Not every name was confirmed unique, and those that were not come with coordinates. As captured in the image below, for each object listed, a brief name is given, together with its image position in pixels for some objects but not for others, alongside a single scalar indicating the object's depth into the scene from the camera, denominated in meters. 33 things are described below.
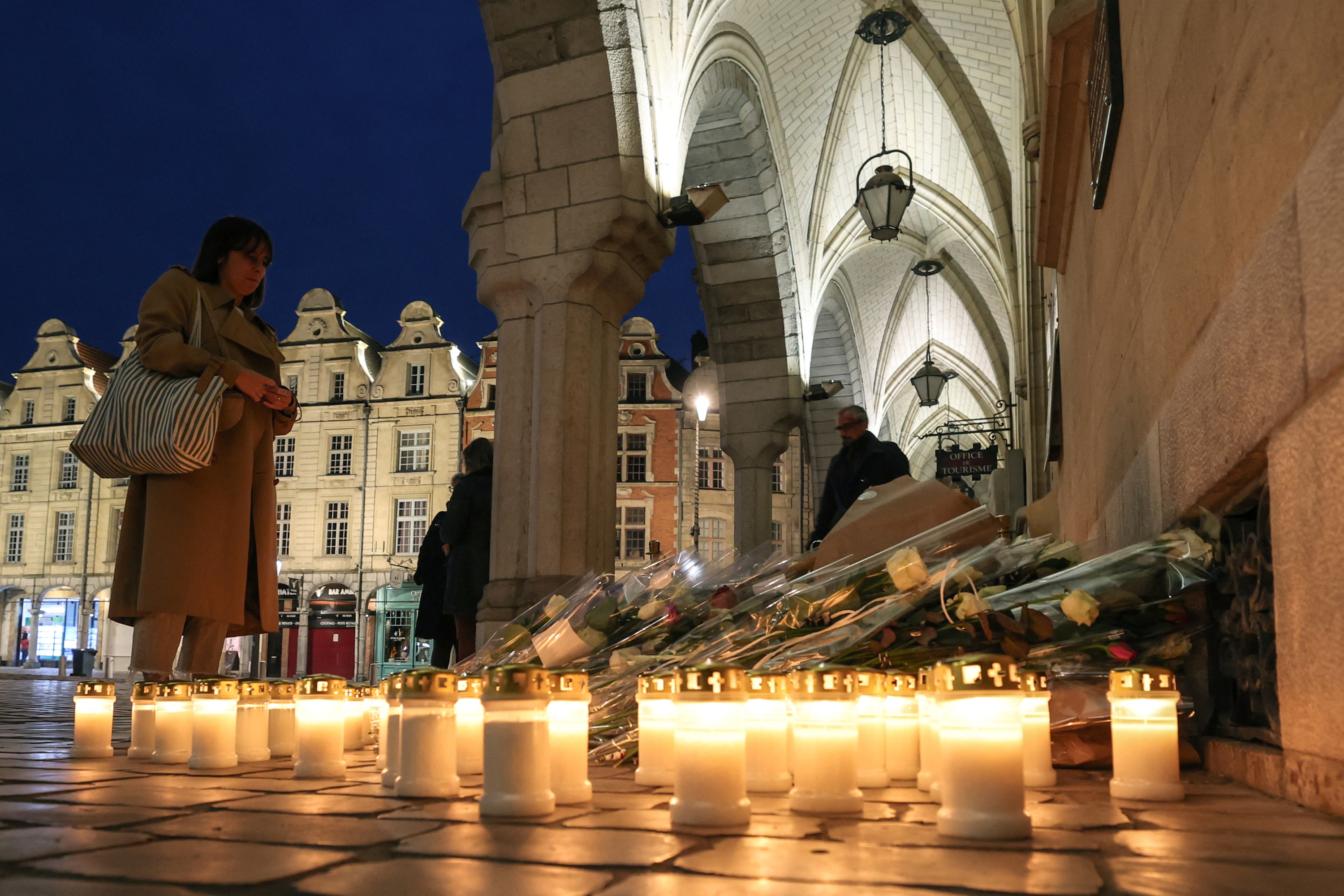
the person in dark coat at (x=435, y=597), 7.64
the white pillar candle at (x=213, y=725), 2.95
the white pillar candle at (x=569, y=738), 2.24
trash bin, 29.39
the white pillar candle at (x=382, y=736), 2.81
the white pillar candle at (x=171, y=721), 3.09
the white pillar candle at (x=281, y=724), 3.34
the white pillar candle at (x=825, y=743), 2.11
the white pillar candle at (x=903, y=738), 2.84
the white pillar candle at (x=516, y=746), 2.04
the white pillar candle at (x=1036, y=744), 2.53
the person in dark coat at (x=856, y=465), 7.54
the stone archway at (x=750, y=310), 13.23
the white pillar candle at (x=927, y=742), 2.36
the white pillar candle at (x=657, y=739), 2.67
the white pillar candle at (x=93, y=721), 3.34
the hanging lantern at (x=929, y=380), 17.05
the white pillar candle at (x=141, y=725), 3.23
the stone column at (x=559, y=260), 7.09
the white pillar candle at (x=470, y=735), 2.88
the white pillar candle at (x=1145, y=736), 2.35
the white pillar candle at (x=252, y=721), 3.17
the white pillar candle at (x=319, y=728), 2.80
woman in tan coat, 3.36
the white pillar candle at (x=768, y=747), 2.36
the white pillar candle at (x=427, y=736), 2.30
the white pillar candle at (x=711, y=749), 1.93
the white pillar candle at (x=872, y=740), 2.60
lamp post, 16.77
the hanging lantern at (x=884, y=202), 10.30
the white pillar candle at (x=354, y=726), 3.73
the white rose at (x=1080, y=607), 2.87
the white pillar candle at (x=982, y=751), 1.80
